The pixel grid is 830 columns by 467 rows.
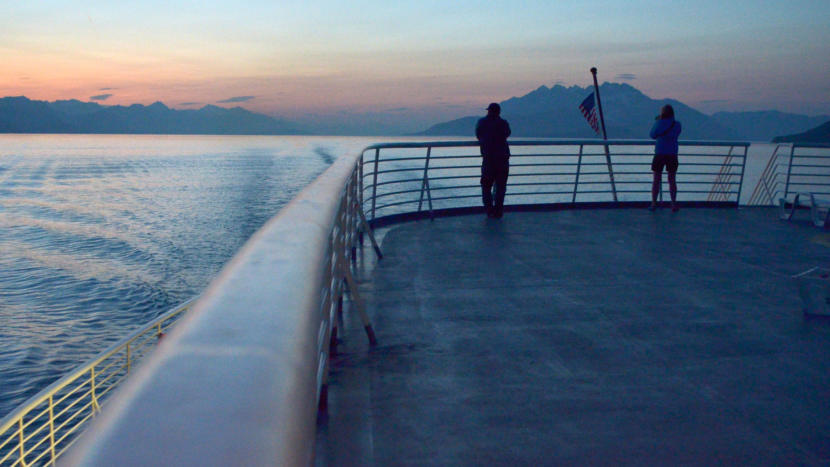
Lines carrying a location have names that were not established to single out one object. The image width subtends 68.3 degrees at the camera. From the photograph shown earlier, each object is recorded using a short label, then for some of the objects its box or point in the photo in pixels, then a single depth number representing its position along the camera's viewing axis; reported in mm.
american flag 11878
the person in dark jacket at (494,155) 7953
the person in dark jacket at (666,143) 8602
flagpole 8819
